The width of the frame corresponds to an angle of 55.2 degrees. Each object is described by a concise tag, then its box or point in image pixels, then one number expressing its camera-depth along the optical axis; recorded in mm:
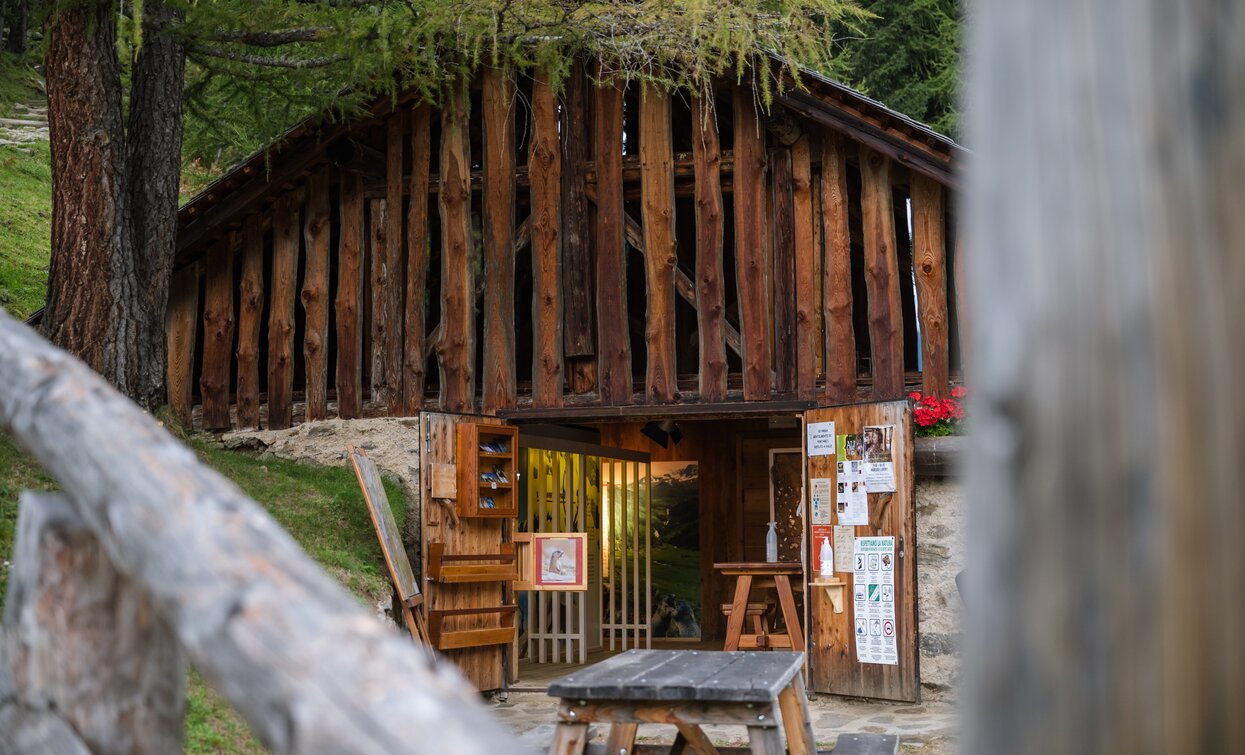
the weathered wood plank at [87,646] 1794
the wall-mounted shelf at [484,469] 8953
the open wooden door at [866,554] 8375
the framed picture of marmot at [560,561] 10852
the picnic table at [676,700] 3998
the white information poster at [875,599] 8406
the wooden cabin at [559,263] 8703
